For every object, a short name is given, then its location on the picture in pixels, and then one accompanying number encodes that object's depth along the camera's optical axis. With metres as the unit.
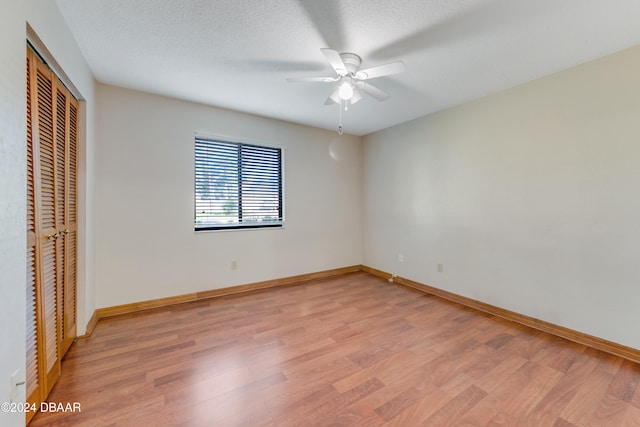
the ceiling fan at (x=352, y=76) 1.89
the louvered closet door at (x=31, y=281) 1.35
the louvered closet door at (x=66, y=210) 1.81
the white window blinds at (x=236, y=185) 3.27
